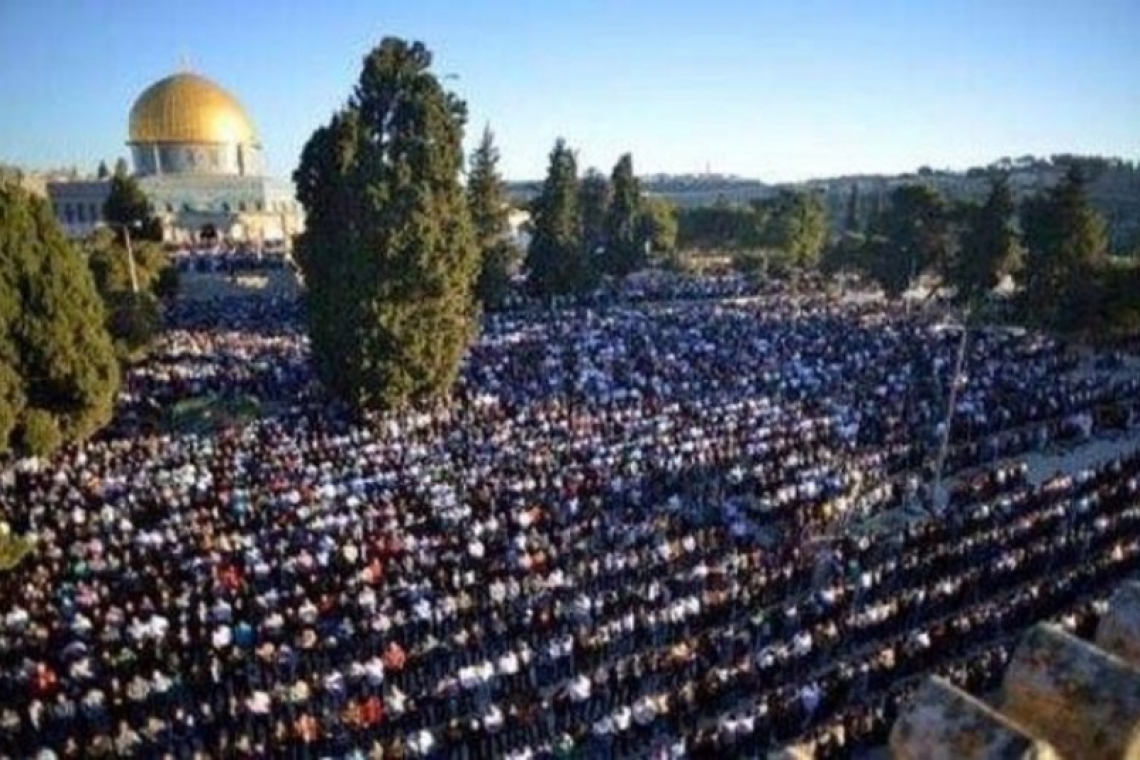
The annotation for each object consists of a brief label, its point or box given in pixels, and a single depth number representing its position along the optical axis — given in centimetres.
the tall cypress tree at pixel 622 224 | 5794
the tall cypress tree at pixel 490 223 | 4575
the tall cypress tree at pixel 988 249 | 4525
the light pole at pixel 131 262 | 4122
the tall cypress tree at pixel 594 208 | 5878
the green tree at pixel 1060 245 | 4175
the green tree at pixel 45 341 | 2289
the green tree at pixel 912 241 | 5225
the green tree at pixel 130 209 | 5284
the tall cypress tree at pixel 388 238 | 2742
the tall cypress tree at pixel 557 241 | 4978
